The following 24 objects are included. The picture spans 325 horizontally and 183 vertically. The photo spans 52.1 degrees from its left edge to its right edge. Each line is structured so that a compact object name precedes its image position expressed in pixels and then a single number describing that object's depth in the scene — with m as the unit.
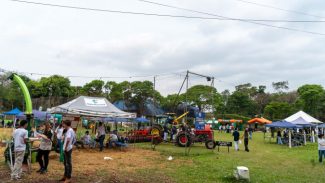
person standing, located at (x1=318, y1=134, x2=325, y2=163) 15.20
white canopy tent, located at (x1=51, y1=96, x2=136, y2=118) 17.11
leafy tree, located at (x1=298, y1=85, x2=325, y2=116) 58.97
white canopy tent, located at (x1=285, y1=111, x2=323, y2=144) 29.72
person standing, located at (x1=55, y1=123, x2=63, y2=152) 13.45
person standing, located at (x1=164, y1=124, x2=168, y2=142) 23.63
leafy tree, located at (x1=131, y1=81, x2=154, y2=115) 53.88
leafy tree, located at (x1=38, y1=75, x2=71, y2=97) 60.62
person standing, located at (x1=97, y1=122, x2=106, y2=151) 17.48
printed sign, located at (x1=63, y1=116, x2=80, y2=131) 20.72
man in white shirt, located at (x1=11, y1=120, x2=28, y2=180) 9.05
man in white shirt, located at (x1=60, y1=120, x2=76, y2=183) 8.84
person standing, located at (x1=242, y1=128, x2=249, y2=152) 20.30
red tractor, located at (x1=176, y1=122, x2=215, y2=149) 20.53
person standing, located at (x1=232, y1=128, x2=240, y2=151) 20.05
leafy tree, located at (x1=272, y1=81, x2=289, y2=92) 81.44
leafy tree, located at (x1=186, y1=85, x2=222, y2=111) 62.75
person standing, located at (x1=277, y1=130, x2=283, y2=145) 27.70
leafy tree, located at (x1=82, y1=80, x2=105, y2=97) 57.34
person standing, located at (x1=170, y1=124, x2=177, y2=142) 23.02
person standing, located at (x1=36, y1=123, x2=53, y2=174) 9.92
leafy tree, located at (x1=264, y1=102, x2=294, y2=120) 59.97
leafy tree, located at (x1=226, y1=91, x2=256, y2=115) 70.25
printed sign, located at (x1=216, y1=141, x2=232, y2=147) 18.86
